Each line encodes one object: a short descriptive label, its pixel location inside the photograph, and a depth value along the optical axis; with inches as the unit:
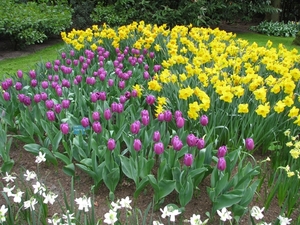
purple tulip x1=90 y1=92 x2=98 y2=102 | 115.5
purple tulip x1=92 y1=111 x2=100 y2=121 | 99.4
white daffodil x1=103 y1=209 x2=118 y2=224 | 67.3
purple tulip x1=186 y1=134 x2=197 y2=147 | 86.8
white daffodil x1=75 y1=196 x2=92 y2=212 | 71.3
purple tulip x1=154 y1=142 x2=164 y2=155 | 84.8
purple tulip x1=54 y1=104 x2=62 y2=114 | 109.3
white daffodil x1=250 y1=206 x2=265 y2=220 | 71.0
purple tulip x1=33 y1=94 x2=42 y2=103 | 115.5
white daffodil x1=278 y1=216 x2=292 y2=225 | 69.9
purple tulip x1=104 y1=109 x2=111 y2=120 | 102.2
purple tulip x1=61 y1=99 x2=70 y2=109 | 113.3
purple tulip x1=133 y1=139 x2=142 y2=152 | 86.4
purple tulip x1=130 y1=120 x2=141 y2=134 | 92.0
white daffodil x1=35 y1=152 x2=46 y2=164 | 87.7
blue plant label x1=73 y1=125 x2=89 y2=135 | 108.6
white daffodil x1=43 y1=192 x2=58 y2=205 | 76.5
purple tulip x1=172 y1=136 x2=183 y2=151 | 85.7
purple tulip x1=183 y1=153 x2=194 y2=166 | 82.3
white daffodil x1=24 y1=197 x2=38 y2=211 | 74.7
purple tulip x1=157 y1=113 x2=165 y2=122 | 101.4
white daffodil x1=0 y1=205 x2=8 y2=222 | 71.3
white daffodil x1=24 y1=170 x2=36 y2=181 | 81.5
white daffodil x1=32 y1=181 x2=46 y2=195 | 78.2
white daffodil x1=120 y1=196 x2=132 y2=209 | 71.6
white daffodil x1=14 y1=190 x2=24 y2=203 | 76.4
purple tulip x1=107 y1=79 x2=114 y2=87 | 138.0
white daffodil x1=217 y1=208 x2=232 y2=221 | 70.2
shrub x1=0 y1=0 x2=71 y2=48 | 307.4
